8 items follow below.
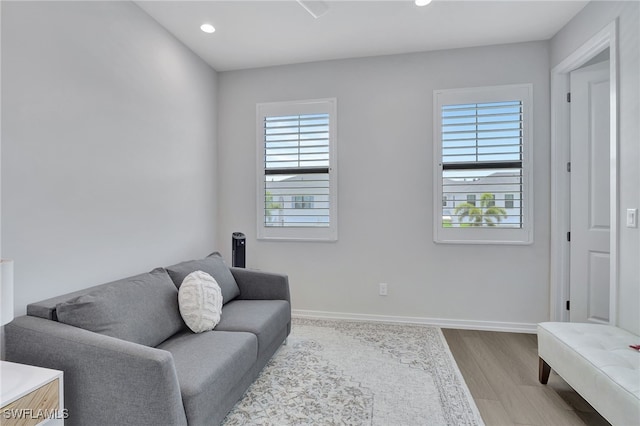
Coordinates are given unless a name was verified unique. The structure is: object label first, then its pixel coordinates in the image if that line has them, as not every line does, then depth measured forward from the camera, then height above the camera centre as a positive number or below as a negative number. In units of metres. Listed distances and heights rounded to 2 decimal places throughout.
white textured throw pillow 2.09 -0.63
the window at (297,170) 3.50 +0.45
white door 2.69 +0.14
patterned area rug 1.86 -1.21
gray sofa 1.38 -0.74
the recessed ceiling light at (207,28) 2.81 +1.64
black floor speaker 3.34 -0.43
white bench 1.48 -0.83
